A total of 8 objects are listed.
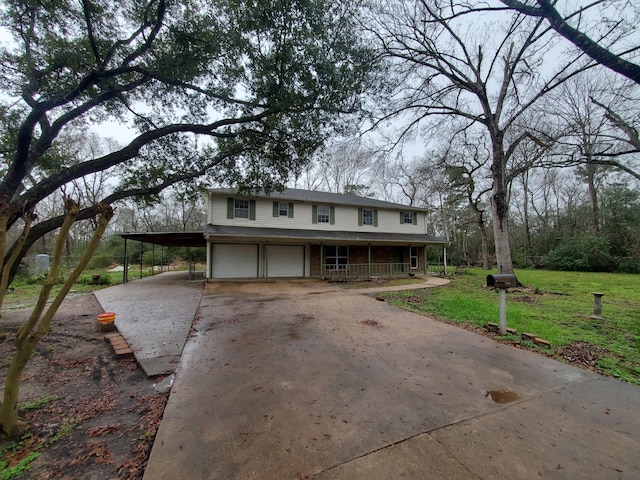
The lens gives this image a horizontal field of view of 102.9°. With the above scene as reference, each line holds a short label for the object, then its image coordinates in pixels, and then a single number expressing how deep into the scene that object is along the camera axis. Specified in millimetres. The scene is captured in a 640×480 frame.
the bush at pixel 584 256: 19141
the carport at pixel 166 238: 11594
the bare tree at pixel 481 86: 9312
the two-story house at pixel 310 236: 13109
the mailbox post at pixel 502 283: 4582
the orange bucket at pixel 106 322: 5064
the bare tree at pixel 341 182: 25281
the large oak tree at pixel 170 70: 5480
